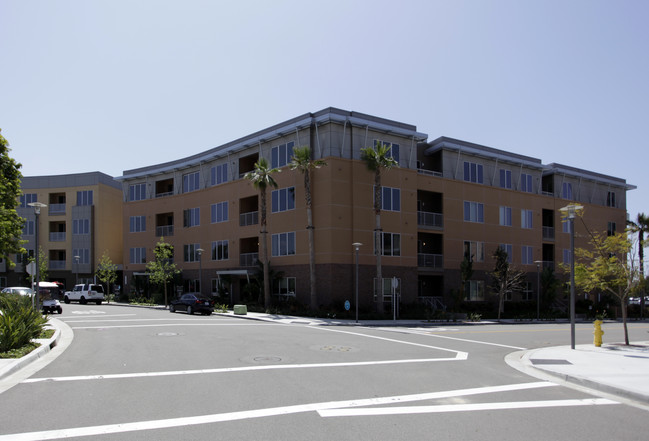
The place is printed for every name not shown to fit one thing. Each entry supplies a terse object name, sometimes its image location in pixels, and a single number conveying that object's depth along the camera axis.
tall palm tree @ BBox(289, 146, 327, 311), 31.84
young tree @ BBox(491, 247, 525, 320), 36.78
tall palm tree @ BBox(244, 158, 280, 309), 33.62
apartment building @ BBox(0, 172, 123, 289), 58.19
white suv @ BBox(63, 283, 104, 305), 45.47
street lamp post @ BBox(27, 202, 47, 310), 20.20
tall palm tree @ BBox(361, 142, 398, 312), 31.92
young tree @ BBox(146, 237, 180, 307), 41.56
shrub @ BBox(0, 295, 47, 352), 12.78
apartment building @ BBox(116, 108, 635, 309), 33.38
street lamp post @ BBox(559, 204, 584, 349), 16.36
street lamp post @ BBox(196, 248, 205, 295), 41.55
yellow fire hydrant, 17.23
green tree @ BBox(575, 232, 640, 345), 18.28
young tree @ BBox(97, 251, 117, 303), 50.19
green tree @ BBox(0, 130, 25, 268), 27.78
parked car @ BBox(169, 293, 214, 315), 32.12
